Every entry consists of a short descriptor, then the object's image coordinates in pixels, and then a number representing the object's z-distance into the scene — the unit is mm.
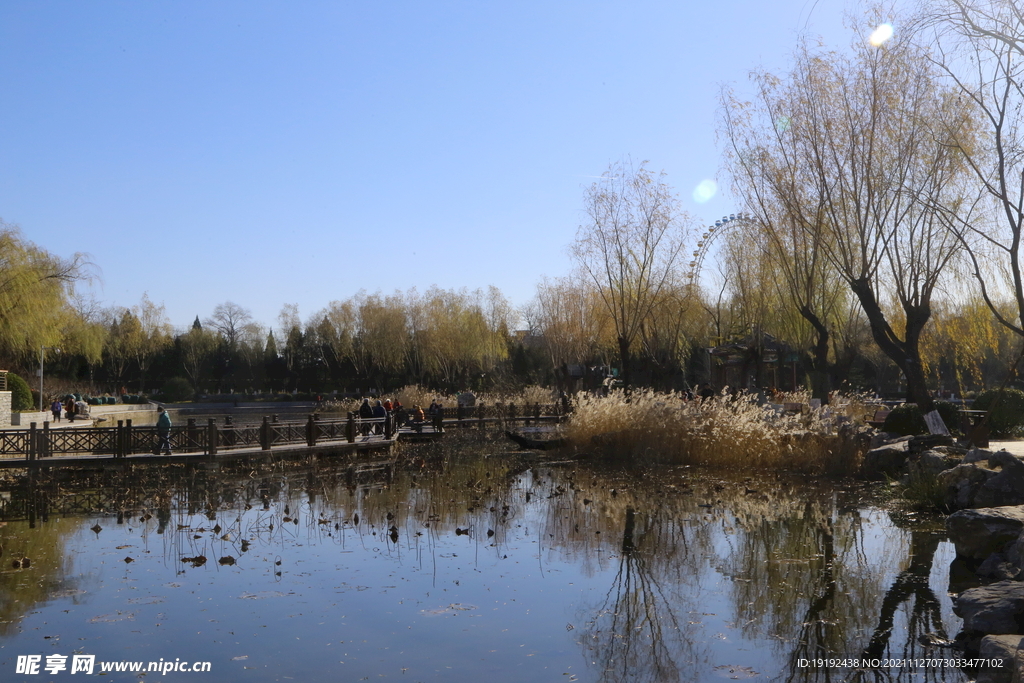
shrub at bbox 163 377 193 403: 66812
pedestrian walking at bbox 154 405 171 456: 21422
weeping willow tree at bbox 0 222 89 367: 32906
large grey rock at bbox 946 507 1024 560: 9328
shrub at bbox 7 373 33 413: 34000
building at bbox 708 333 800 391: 33094
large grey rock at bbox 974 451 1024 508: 11555
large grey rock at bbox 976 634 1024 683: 5625
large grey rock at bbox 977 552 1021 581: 8602
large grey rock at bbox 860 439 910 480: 16594
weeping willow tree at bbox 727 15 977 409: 18266
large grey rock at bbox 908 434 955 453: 16109
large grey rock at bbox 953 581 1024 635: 6754
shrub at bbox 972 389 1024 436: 21844
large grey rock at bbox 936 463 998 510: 11953
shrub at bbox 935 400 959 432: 21344
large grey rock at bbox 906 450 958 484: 13648
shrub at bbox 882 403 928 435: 20000
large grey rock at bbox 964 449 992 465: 12678
